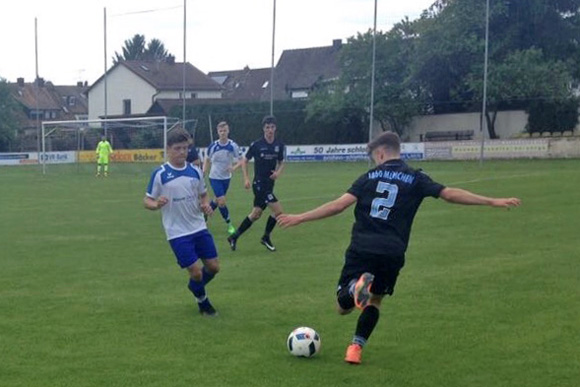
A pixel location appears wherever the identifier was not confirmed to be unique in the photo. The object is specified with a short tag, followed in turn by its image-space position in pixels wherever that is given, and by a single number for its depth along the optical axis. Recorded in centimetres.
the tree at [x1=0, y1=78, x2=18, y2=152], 7374
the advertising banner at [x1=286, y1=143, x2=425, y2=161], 4966
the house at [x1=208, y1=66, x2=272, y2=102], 10112
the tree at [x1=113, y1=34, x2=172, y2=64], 13712
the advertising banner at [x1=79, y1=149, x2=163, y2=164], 5309
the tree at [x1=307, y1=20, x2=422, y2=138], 5662
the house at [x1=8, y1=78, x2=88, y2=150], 11312
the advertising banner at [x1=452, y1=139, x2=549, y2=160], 4584
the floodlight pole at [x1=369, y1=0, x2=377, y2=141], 4518
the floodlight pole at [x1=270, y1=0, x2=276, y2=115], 4993
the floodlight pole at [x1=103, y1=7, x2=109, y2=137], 5844
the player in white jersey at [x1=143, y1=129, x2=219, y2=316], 902
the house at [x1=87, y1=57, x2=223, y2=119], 8856
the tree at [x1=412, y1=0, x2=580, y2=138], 5159
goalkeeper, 4269
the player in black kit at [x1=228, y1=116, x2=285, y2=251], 1452
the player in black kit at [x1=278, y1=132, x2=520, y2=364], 691
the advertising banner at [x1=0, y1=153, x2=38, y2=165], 6394
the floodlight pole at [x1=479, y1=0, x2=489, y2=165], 4216
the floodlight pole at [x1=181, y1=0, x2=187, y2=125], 5388
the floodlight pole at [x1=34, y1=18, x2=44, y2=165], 6225
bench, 5585
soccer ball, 739
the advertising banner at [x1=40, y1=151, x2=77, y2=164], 5575
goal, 5109
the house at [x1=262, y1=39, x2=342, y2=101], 9100
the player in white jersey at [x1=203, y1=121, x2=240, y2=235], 1659
